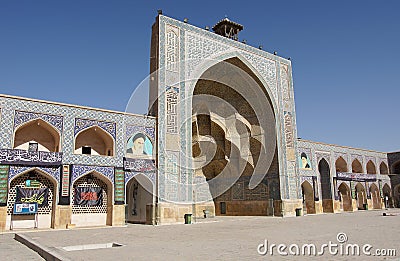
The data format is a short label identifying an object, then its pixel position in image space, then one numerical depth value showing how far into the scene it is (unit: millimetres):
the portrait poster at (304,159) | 21883
